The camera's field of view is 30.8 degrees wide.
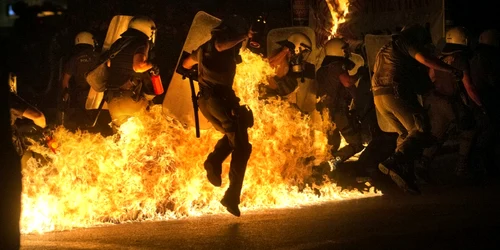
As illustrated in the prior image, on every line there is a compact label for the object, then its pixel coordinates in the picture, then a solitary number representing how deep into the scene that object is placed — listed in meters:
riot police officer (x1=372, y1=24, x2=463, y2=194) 10.74
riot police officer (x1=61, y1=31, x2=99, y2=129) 12.98
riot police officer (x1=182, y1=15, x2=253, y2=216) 9.54
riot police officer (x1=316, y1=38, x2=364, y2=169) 13.56
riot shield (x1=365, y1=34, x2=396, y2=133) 13.05
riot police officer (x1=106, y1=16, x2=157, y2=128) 10.74
